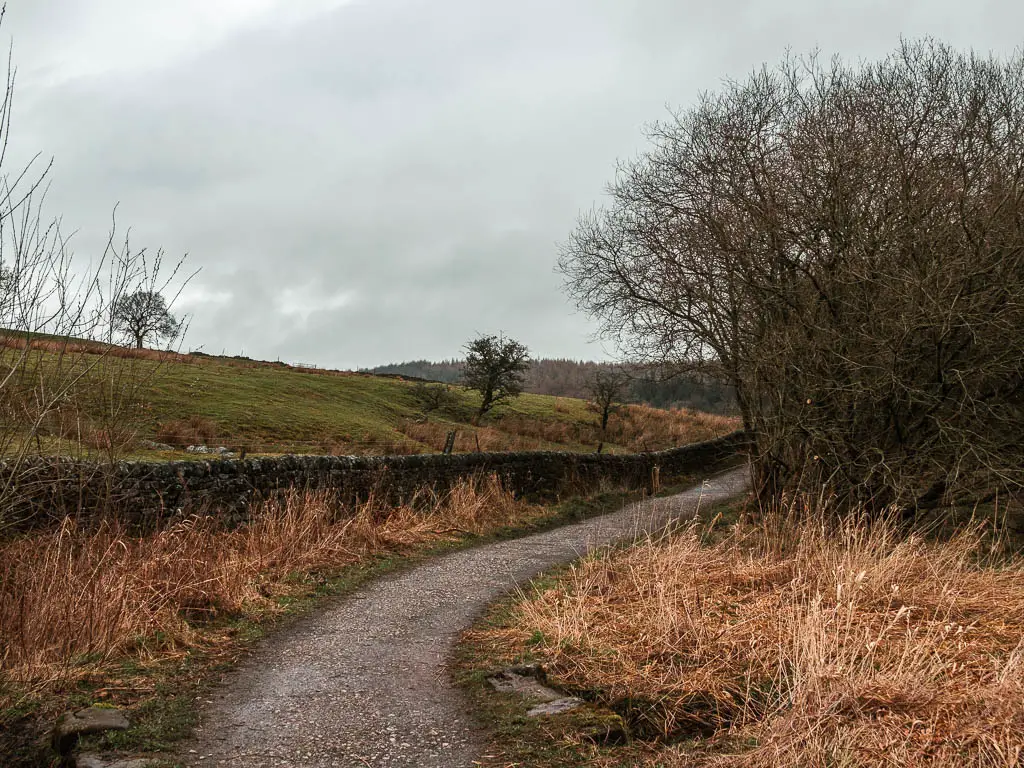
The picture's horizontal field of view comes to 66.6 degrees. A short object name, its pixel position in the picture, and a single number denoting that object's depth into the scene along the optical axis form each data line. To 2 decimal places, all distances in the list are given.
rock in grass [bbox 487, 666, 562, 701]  5.28
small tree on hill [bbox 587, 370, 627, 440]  43.50
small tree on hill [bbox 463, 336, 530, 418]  44.59
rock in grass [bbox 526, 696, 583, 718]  4.98
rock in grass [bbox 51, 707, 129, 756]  4.30
